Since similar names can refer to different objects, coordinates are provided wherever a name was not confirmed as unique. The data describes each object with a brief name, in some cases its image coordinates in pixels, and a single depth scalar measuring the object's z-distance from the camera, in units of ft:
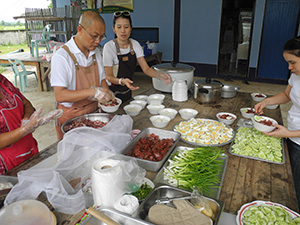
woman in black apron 9.71
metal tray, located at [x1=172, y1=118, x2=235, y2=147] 6.15
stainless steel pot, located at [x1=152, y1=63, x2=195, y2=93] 10.49
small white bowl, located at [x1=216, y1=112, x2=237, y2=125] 7.56
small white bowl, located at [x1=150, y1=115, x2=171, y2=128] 7.27
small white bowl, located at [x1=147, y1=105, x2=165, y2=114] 8.44
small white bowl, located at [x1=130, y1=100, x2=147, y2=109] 9.16
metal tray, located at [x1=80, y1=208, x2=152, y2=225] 3.49
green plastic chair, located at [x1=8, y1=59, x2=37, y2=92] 21.08
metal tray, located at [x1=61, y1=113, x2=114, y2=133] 7.01
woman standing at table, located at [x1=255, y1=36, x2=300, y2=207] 5.94
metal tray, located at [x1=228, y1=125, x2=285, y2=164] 5.55
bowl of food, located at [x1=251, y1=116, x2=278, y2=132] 6.18
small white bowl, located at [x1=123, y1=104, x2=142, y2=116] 8.30
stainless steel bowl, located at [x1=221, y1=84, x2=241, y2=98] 10.41
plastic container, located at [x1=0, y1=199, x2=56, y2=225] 3.51
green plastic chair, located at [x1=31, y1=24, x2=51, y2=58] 23.33
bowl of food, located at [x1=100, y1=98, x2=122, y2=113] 7.84
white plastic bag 4.02
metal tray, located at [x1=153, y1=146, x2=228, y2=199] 4.51
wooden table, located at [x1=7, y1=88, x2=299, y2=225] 4.32
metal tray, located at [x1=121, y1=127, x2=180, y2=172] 5.10
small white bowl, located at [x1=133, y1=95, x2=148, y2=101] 9.97
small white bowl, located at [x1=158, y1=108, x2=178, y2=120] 8.27
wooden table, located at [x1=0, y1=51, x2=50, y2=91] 21.86
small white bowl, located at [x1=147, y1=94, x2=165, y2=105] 9.16
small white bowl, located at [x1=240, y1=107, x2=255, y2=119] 8.07
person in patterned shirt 5.50
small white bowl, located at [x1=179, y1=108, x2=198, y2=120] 7.92
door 22.07
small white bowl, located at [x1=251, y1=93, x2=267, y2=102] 9.93
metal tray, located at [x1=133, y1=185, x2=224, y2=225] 3.81
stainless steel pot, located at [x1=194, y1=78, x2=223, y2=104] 9.34
